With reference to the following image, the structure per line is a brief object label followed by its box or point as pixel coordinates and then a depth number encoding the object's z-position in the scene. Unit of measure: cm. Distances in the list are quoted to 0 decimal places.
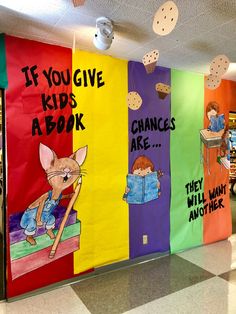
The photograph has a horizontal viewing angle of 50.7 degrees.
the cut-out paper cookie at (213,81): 192
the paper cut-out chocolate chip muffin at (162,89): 291
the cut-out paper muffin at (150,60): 184
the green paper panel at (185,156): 316
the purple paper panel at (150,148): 285
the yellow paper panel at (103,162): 254
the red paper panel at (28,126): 219
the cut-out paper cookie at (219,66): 185
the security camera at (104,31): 181
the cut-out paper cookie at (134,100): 275
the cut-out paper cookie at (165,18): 133
